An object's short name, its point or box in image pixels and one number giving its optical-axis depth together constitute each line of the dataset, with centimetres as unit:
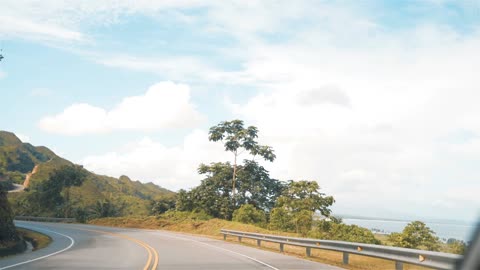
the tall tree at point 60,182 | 8225
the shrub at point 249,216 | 4994
